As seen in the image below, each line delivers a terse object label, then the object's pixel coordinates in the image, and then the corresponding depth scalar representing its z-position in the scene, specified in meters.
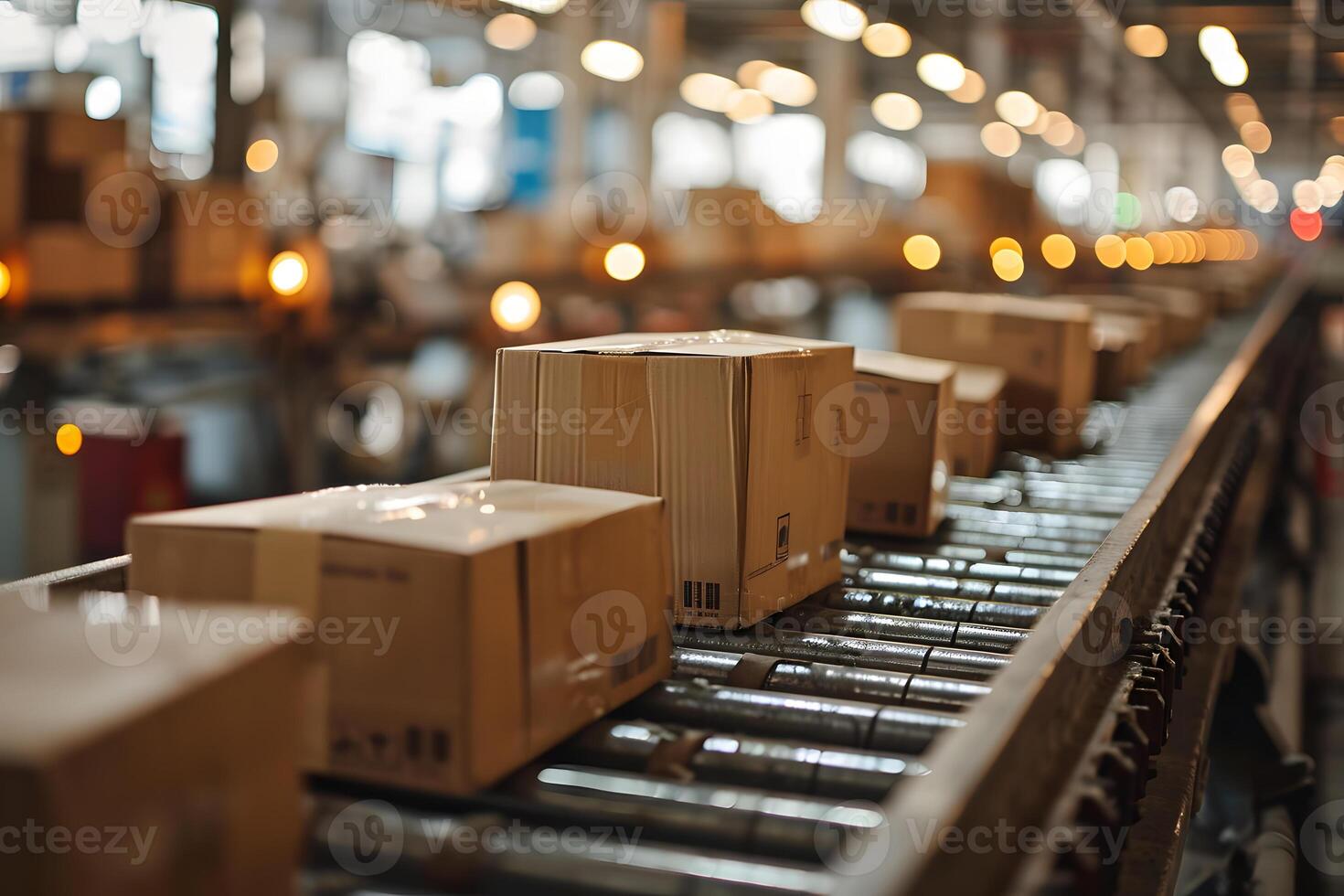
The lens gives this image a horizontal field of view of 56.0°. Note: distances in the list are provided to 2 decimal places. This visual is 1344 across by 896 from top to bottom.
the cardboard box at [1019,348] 4.70
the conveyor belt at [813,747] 1.45
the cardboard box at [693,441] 2.30
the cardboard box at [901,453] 3.25
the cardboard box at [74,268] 5.22
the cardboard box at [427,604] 1.61
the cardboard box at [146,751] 0.98
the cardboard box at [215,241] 5.94
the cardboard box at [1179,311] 9.14
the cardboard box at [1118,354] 6.37
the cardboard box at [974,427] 4.11
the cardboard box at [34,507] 6.09
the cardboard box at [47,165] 5.17
